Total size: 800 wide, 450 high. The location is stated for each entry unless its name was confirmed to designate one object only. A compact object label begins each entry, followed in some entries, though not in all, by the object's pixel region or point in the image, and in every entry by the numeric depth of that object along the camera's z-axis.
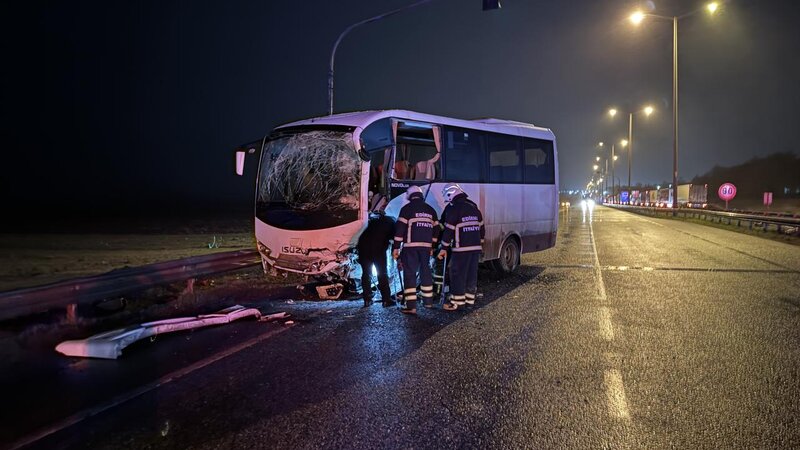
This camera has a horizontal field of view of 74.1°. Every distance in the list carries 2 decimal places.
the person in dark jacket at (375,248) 7.79
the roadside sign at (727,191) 29.41
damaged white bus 7.93
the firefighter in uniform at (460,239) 7.77
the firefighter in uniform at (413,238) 7.49
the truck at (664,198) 60.25
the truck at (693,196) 53.08
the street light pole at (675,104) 34.92
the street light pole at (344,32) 13.84
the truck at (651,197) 70.07
